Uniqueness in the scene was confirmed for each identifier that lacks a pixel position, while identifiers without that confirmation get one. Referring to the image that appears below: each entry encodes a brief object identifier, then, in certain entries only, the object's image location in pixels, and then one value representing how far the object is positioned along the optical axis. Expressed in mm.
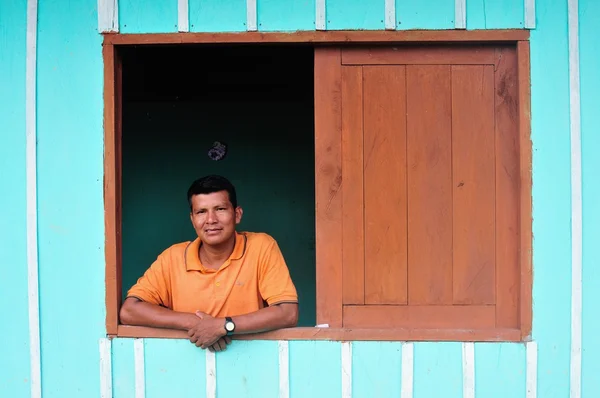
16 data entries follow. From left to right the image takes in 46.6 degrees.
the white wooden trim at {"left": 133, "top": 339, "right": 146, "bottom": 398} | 3436
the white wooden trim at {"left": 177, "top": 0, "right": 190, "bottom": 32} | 3414
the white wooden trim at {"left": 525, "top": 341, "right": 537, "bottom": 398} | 3357
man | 3463
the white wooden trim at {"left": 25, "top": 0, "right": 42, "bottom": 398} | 3455
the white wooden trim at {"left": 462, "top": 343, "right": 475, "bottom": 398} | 3363
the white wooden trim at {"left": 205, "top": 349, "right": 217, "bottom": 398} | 3422
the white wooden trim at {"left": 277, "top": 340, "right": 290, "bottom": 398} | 3402
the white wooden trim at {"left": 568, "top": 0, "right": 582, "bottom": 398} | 3342
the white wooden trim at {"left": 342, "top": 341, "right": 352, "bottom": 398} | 3385
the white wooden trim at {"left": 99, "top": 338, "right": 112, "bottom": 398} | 3441
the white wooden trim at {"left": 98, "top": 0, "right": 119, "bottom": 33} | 3434
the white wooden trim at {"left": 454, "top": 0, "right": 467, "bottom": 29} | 3367
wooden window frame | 3365
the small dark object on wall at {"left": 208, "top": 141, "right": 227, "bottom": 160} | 5922
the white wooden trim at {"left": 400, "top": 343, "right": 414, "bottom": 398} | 3375
